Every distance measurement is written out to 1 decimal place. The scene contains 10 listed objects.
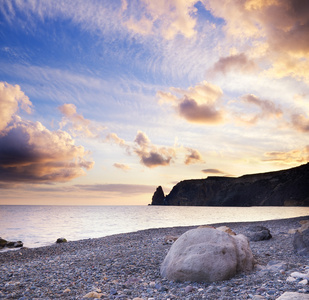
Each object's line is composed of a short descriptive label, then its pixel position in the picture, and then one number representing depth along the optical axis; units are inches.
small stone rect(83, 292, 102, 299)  242.7
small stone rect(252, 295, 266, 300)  203.1
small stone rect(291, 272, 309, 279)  241.1
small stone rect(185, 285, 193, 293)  251.4
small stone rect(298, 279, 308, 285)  225.1
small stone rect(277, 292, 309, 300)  171.4
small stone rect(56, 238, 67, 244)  839.4
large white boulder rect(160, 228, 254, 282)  276.5
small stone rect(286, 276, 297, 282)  238.6
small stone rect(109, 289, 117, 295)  254.1
